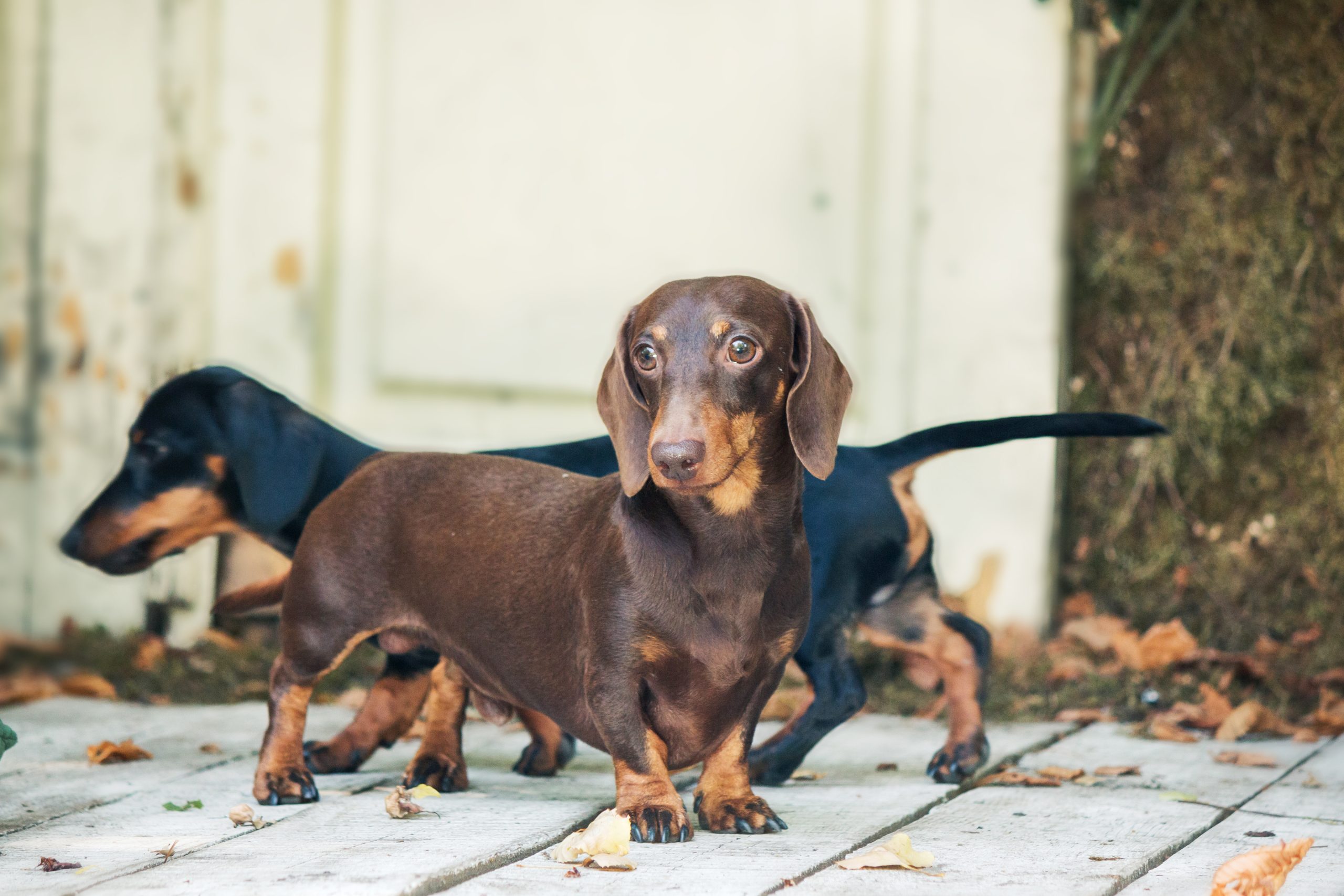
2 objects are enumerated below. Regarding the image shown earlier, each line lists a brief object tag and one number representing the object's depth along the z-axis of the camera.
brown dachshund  2.37
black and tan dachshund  3.13
